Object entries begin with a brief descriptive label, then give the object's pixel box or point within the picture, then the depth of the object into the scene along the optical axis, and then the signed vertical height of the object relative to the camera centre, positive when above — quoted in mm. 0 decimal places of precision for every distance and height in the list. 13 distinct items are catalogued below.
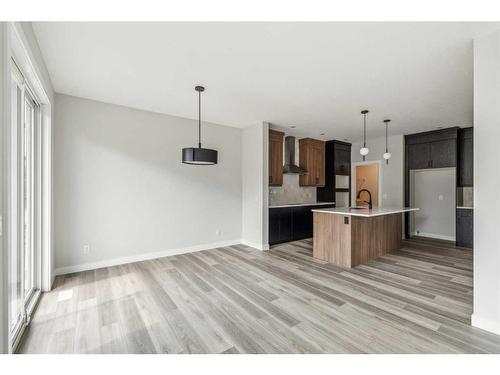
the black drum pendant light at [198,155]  2850 +376
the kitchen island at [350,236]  3705 -860
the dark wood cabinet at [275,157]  5102 +632
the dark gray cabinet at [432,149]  5137 +859
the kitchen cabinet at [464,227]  4750 -866
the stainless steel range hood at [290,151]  6016 +903
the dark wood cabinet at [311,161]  6176 +665
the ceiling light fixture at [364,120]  4039 +1297
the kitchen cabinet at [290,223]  4949 -860
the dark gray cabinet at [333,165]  6469 +590
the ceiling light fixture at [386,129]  4629 +1286
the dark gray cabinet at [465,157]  5020 +632
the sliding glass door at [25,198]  1991 -128
